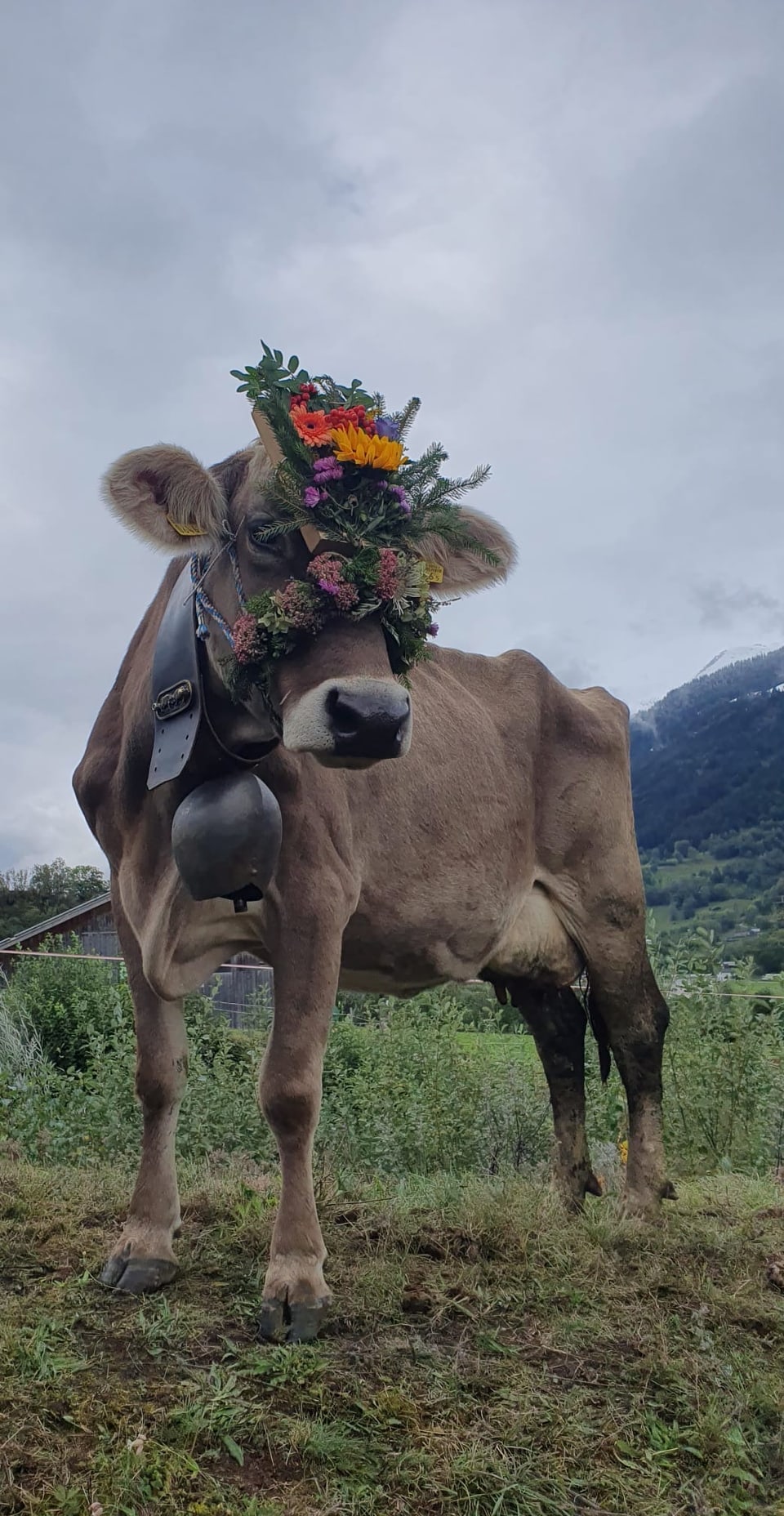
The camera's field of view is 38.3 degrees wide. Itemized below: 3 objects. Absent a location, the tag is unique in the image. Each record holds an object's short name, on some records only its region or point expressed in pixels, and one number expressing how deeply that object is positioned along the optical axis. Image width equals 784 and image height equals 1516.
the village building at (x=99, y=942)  16.36
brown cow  3.34
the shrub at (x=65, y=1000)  10.45
